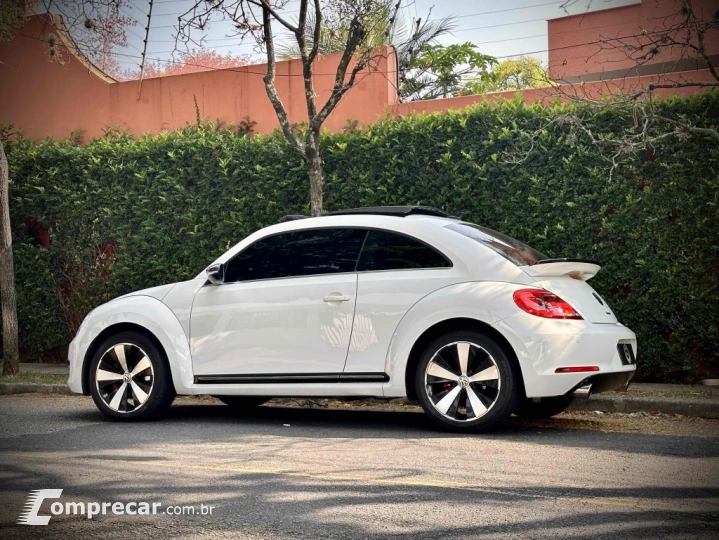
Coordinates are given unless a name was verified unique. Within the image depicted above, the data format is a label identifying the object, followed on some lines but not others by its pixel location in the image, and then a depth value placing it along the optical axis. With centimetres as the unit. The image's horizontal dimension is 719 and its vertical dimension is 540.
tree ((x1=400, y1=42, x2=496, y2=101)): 2614
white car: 693
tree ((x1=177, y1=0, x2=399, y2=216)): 1088
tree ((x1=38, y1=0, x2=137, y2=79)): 1445
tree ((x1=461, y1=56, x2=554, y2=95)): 2860
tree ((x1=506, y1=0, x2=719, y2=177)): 980
